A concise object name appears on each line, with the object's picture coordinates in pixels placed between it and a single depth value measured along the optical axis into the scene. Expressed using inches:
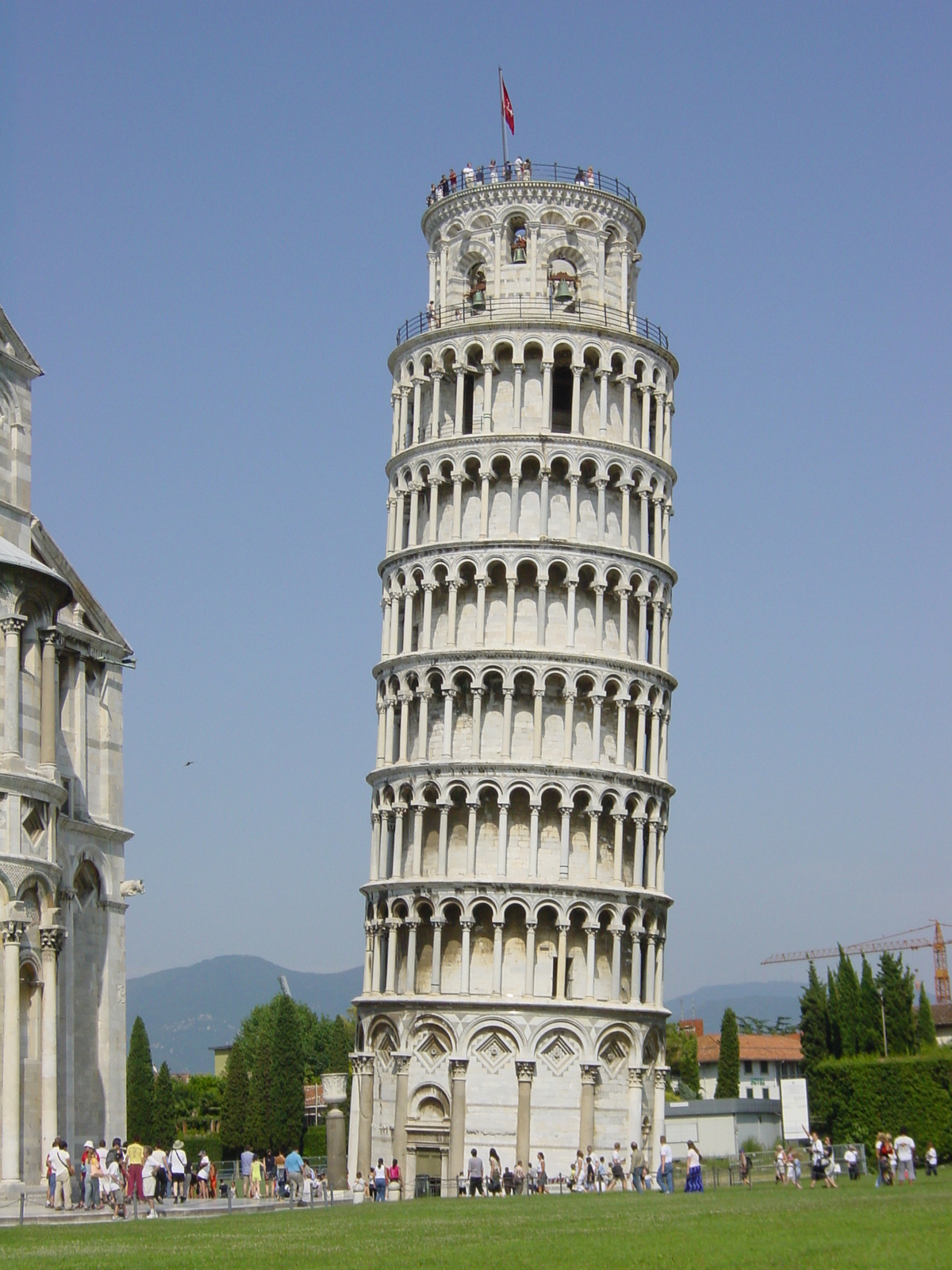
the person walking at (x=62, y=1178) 1530.5
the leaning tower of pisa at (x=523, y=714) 2468.0
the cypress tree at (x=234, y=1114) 3708.2
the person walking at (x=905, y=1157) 1824.6
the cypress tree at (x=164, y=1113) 3656.5
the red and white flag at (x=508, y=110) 2783.0
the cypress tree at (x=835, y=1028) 2979.8
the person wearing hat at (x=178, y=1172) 1738.4
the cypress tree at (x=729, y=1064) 3996.1
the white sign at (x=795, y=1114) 2208.4
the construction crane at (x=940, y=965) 7534.5
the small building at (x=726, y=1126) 3444.9
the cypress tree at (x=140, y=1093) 3430.1
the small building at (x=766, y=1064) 4936.0
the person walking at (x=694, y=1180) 2018.9
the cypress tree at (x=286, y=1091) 3700.8
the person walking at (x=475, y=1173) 2214.6
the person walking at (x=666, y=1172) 2020.2
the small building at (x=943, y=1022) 4847.0
